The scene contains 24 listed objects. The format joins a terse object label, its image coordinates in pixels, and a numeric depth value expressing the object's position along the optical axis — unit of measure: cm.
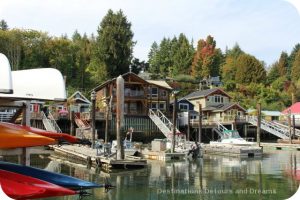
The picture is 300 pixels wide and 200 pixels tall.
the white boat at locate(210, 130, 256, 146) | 3794
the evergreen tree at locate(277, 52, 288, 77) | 8878
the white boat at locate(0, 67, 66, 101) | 814
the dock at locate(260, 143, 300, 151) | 3992
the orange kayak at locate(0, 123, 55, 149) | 730
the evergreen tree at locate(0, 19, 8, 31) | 7966
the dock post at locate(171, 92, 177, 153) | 3054
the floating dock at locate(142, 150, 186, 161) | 2923
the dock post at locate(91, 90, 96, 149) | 3052
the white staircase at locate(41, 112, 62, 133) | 4006
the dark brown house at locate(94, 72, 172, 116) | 5009
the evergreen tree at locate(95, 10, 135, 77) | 6097
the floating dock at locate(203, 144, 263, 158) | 3362
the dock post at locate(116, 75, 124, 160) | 2259
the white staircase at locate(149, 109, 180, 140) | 4491
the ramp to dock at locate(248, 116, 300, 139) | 4856
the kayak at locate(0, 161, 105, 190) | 826
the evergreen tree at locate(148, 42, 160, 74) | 8288
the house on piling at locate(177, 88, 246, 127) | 5312
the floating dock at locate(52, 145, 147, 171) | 2281
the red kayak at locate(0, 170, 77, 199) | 719
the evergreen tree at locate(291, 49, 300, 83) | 8131
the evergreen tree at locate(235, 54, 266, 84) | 7606
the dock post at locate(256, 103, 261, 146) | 3920
